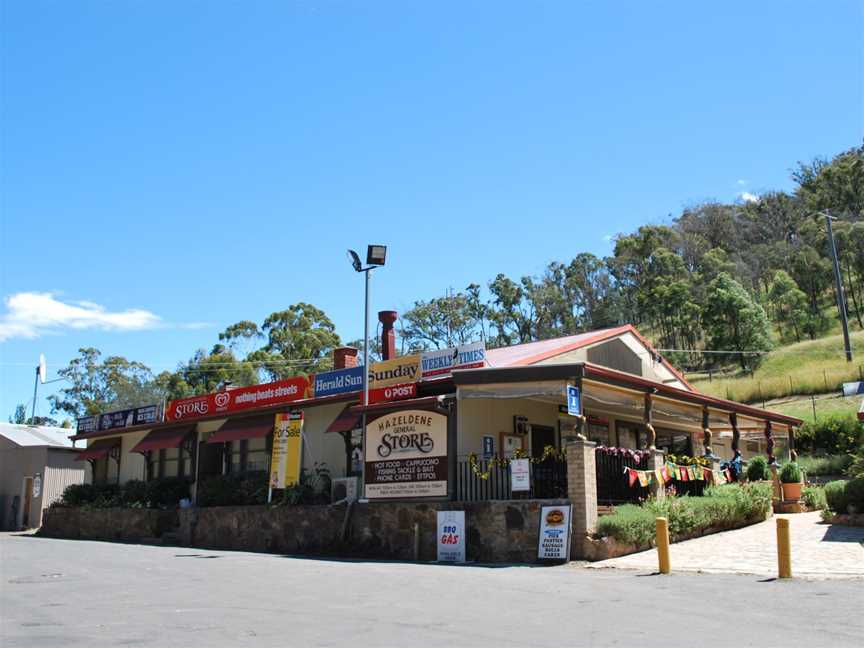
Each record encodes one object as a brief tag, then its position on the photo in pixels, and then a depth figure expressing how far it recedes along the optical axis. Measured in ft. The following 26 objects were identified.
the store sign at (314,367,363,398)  69.51
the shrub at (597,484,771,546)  48.87
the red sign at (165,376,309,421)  76.23
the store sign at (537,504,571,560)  48.29
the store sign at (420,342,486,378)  63.05
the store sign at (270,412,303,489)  67.92
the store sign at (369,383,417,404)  63.82
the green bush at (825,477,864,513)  57.26
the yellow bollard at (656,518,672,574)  40.91
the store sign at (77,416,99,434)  100.78
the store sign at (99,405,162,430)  90.74
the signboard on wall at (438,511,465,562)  53.01
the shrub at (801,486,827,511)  72.11
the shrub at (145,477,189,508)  83.46
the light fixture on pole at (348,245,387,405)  64.44
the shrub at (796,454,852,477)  95.04
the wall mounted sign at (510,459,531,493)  51.47
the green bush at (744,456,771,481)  78.23
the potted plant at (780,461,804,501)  71.72
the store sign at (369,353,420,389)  66.49
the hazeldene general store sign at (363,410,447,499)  57.52
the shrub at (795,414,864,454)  106.22
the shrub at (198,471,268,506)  71.97
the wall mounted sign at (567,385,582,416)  50.75
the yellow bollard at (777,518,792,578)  36.76
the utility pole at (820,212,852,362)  169.07
